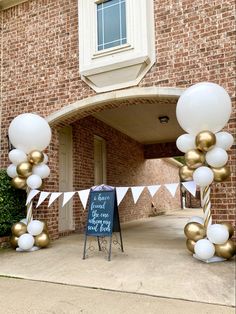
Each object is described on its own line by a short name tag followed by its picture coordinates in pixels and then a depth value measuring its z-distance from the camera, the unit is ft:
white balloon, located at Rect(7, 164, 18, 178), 18.15
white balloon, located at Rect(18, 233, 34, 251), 17.24
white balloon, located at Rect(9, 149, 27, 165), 17.50
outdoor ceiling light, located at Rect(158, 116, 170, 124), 27.89
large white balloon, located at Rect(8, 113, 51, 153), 17.20
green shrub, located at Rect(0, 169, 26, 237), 18.70
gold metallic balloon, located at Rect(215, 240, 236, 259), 13.52
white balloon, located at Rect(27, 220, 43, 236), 17.48
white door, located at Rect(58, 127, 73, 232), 23.85
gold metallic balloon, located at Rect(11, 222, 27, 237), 17.79
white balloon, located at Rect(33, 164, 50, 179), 17.75
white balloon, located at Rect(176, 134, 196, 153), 14.23
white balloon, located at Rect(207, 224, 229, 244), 13.34
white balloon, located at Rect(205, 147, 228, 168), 13.44
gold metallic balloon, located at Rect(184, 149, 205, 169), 13.83
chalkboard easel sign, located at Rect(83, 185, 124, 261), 15.52
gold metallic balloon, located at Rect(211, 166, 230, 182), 13.75
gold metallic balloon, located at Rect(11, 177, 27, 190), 17.98
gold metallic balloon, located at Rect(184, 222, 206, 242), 14.06
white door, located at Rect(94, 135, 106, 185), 29.50
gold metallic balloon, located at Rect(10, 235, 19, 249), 17.86
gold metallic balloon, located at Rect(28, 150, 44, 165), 17.37
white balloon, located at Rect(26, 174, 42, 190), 17.37
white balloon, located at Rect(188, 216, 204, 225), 14.80
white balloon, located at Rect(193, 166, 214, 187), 13.48
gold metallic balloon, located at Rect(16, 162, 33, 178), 17.43
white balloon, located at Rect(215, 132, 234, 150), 13.75
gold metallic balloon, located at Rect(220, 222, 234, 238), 13.90
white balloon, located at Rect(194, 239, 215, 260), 13.33
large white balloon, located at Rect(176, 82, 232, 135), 13.26
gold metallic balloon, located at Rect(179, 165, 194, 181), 14.37
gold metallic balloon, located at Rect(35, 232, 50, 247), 17.74
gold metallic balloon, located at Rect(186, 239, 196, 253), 14.28
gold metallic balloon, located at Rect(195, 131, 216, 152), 13.42
